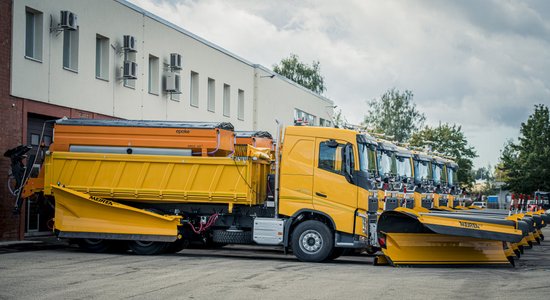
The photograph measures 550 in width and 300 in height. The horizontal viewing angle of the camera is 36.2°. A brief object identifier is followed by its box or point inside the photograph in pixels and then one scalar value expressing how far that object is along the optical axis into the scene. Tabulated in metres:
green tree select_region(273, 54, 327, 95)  78.12
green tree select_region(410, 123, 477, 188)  77.31
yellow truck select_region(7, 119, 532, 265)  18.25
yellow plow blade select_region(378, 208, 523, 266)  17.22
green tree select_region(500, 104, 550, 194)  68.38
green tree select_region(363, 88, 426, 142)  89.69
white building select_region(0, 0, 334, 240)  21.89
